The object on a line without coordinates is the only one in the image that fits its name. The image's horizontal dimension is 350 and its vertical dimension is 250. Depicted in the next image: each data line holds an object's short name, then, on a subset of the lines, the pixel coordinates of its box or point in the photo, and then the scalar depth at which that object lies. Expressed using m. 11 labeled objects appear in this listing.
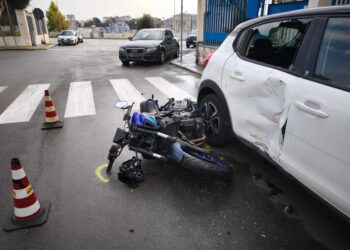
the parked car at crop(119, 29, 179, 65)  12.15
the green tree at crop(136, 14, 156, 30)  49.88
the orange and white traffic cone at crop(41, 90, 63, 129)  4.78
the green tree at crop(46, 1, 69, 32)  51.28
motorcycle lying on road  2.93
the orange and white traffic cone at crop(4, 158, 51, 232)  2.37
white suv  1.89
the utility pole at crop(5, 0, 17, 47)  24.17
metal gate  9.95
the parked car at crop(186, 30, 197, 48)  24.83
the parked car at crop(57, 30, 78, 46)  27.61
